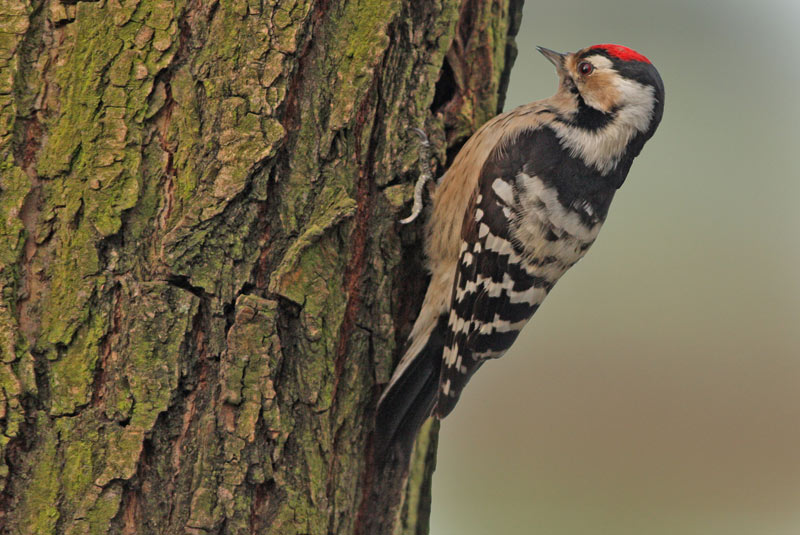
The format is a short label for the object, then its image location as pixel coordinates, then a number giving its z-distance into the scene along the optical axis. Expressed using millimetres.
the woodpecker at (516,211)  3720
